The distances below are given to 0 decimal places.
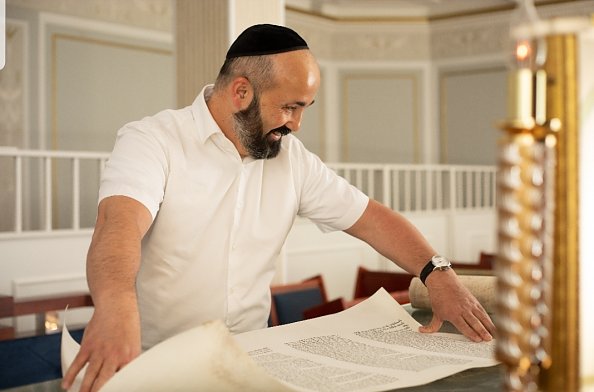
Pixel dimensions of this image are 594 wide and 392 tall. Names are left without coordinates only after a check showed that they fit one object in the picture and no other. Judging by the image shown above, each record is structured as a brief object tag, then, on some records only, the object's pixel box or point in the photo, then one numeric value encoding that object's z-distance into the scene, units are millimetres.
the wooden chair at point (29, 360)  1467
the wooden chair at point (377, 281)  4215
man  1618
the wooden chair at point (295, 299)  3563
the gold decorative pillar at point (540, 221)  409
